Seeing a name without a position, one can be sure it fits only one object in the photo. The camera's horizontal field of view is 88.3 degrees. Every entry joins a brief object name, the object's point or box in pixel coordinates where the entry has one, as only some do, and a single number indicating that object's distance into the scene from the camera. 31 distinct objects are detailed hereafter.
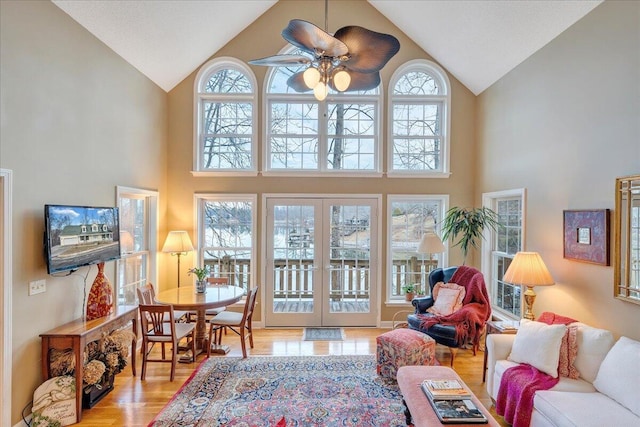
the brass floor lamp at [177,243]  4.61
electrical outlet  2.75
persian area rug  2.86
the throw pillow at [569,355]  2.59
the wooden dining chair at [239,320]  3.95
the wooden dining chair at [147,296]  3.68
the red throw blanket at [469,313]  3.84
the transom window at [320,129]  5.16
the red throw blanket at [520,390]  2.47
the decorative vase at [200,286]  4.14
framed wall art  2.74
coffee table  2.13
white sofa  2.09
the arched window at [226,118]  5.16
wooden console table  2.79
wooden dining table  3.66
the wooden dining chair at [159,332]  3.40
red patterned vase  3.22
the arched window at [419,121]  5.18
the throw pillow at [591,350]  2.50
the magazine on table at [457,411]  2.08
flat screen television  2.83
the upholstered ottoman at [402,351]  3.38
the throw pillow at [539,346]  2.60
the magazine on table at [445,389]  2.32
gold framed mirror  2.48
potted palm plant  4.45
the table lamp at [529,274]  3.17
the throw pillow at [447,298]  4.15
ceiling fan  2.29
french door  5.13
